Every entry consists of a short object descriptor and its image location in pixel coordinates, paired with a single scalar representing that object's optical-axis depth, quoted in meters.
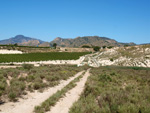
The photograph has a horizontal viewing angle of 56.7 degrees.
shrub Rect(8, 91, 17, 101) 10.11
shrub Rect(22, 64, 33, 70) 25.69
